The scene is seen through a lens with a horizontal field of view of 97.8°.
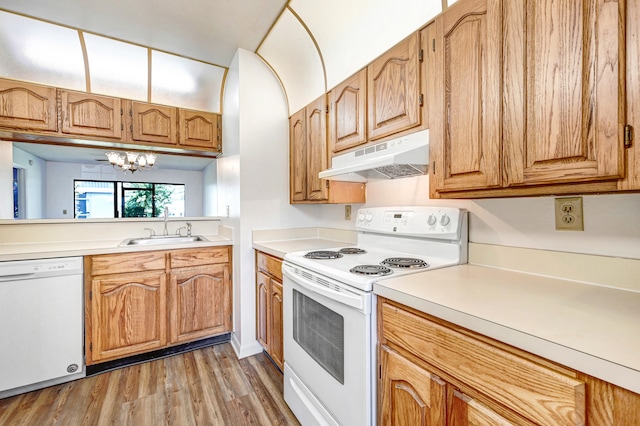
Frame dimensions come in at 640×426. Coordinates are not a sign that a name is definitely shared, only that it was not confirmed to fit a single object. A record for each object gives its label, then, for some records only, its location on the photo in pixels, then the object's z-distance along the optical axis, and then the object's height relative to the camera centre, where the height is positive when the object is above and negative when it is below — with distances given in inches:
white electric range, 43.5 -16.3
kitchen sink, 99.6 -10.3
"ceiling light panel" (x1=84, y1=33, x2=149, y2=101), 89.7 +48.4
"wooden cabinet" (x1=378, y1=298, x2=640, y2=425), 22.6 -17.2
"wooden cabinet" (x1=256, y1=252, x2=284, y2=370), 75.3 -27.7
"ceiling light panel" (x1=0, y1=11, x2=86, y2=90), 79.7 +47.8
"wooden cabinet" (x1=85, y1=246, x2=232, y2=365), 79.6 -27.5
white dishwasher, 70.2 -29.3
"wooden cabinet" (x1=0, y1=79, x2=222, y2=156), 81.4 +30.3
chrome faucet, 107.9 -4.4
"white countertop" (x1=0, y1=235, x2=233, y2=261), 71.9 -10.4
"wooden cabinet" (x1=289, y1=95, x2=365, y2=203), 79.1 +15.1
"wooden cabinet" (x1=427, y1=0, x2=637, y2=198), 29.5 +14.5
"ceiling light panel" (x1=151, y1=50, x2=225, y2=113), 98.9 +48.1
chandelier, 105.0 +19.7
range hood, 50.9 +10.1
